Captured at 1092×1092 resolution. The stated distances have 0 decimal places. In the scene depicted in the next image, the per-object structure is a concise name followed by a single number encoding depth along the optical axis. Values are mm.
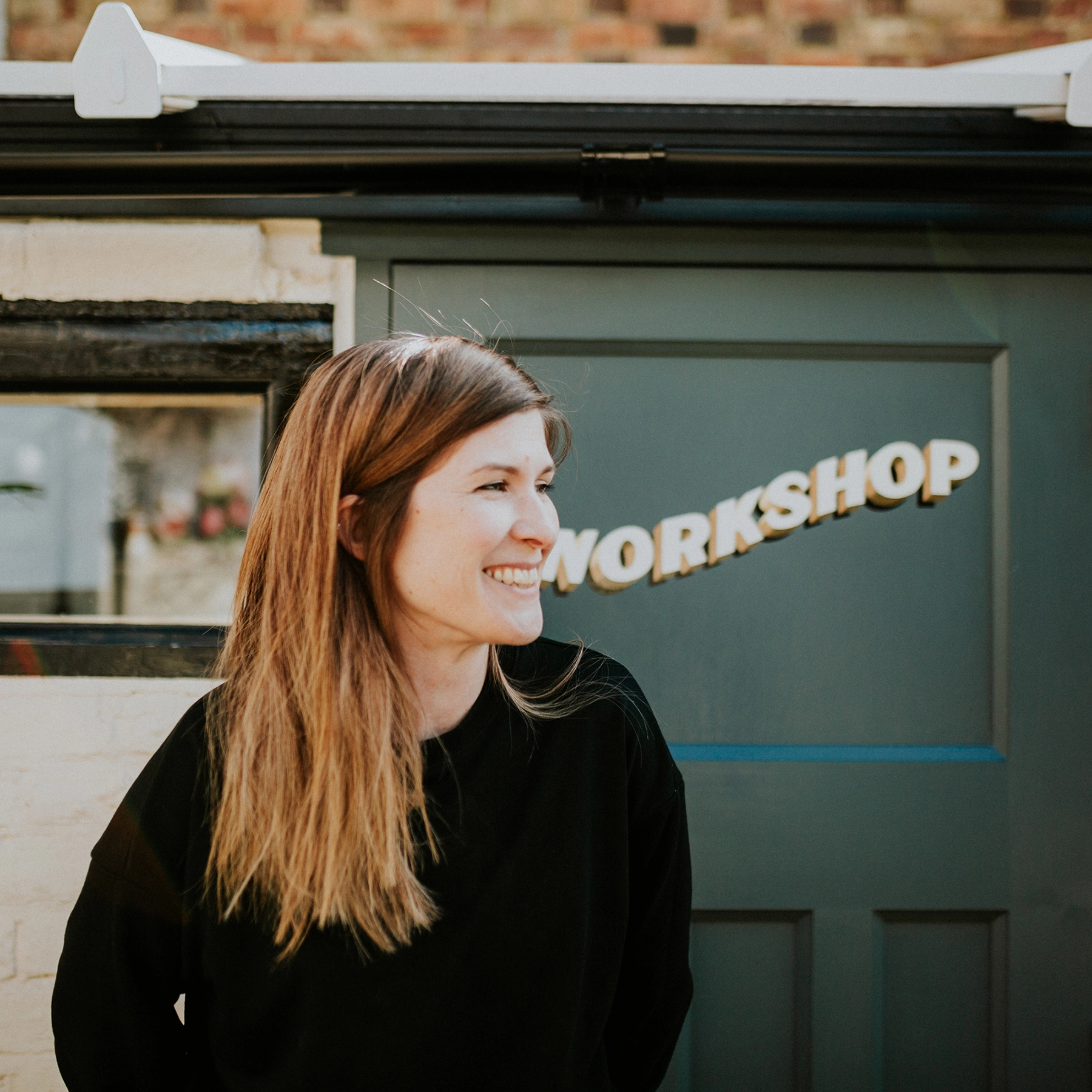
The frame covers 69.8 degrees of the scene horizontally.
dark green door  1632
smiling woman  985
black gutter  1519
